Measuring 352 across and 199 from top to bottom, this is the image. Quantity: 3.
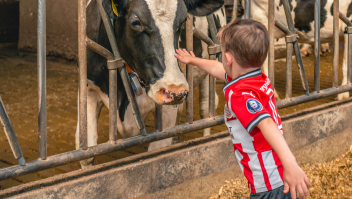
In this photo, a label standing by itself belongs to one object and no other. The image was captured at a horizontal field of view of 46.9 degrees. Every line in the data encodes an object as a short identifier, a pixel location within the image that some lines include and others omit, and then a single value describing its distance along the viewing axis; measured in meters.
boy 1.58
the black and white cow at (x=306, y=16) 5.20
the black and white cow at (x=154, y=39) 2.04
